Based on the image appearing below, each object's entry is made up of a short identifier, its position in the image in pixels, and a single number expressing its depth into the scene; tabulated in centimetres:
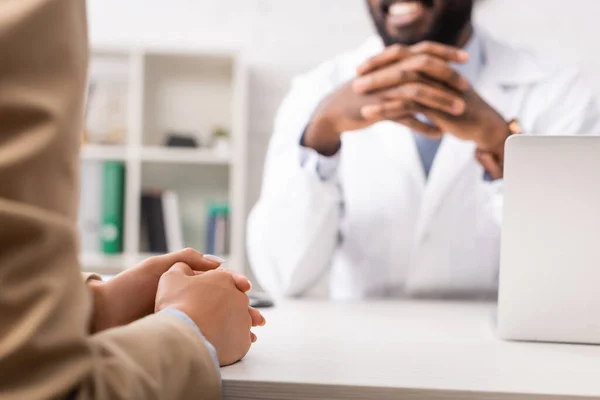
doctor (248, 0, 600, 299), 158
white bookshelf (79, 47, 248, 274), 285
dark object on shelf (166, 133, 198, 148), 294
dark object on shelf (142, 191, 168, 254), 289
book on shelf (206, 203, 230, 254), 291
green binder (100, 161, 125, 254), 284
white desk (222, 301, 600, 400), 65
